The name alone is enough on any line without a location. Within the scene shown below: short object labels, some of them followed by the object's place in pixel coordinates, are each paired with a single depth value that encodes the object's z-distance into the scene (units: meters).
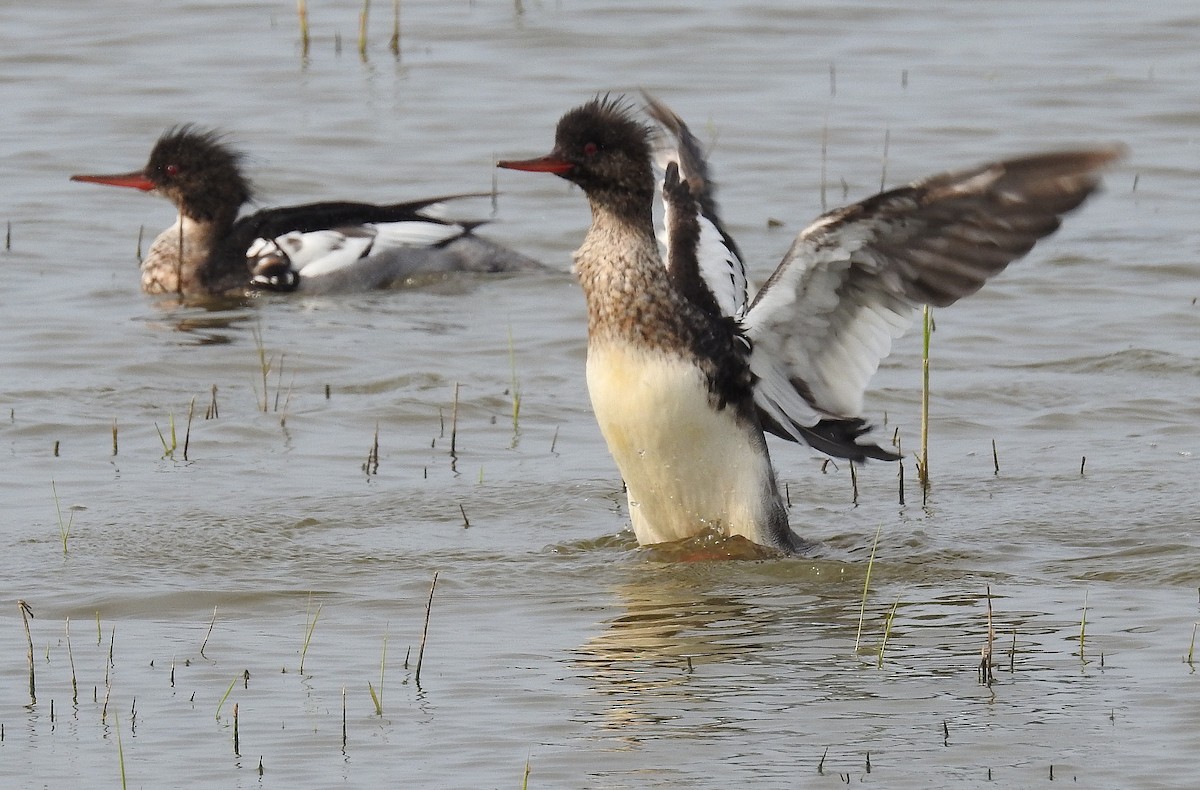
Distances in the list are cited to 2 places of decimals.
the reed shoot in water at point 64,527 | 12.83
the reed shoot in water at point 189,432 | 15.53
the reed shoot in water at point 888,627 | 10.42
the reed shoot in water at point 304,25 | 33.34
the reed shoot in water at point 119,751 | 8.45
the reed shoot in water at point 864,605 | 10.95
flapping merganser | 11.76
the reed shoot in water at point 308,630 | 10.42
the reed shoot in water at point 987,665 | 10.03
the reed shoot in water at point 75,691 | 9.76
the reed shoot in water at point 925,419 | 13.80
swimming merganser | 23.44
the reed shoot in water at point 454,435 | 15.64
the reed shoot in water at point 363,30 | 33.50
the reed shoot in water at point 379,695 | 9.52
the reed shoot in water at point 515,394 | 16.66
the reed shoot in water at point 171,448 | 15.56
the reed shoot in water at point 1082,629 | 10.53
